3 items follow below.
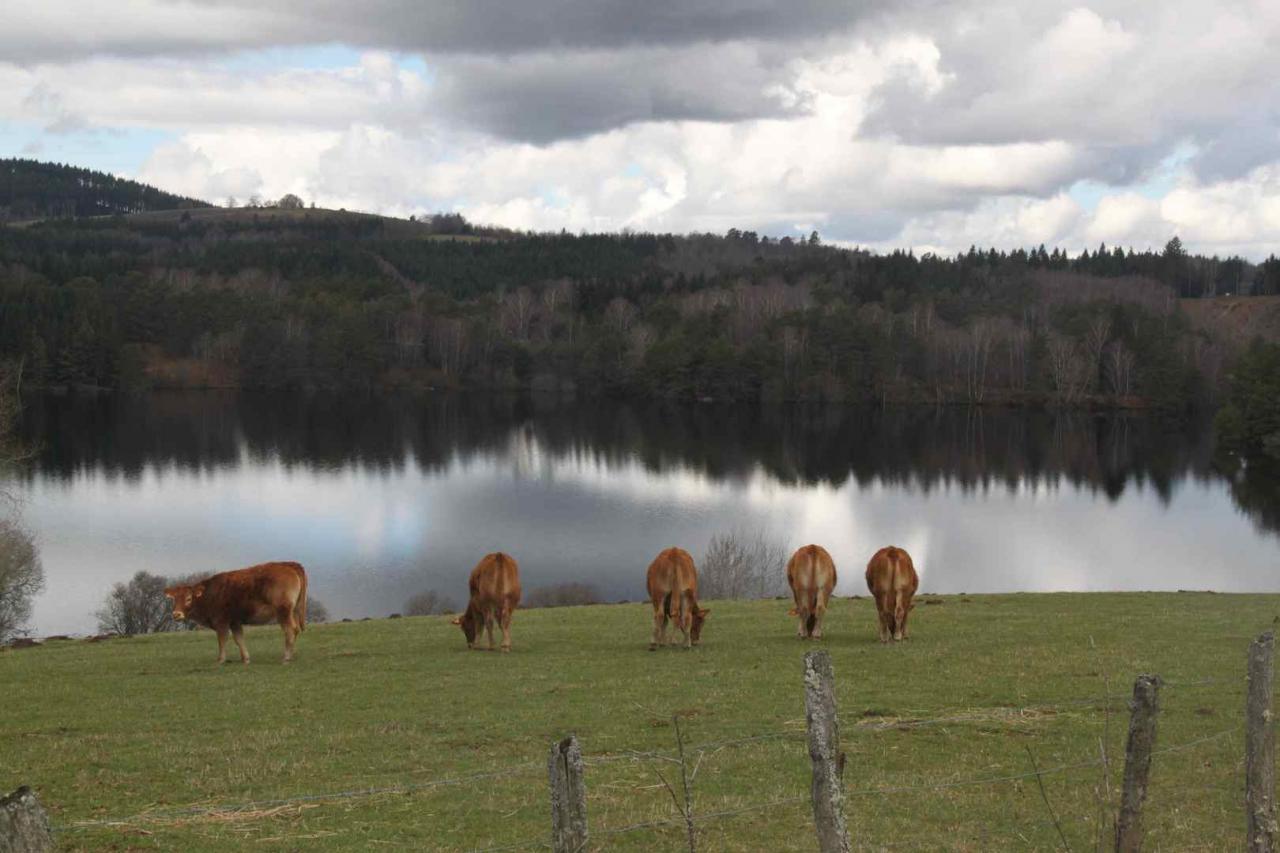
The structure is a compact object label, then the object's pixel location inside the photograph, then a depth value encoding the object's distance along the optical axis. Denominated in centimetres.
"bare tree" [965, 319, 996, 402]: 15088
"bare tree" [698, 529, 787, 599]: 4900
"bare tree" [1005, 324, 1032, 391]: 15225
